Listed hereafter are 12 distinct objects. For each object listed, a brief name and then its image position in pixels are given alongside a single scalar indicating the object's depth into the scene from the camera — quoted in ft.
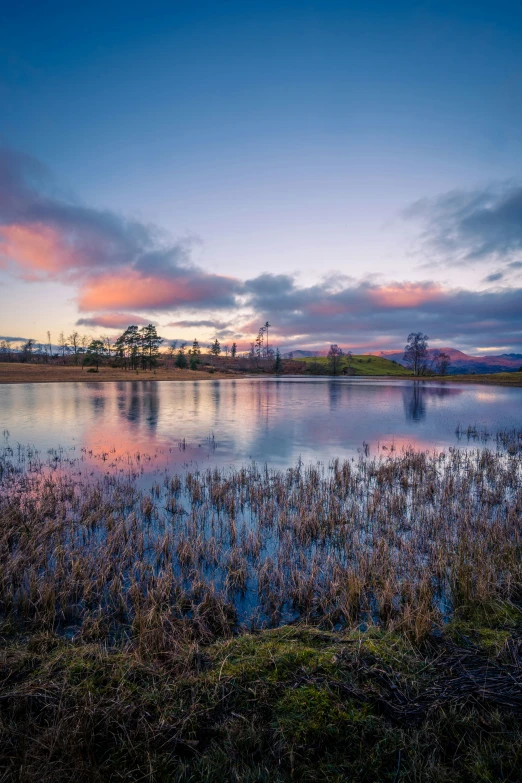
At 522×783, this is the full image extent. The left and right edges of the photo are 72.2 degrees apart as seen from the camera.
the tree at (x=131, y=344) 374.02
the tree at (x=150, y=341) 379.76
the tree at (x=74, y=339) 486.79
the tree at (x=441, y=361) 451.24
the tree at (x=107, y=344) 447.47
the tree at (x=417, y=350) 445.37
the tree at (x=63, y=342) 510.17
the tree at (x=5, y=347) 544.62
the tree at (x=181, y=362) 439.63
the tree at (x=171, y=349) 609.21
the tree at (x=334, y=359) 551.35
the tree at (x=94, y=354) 366.22
